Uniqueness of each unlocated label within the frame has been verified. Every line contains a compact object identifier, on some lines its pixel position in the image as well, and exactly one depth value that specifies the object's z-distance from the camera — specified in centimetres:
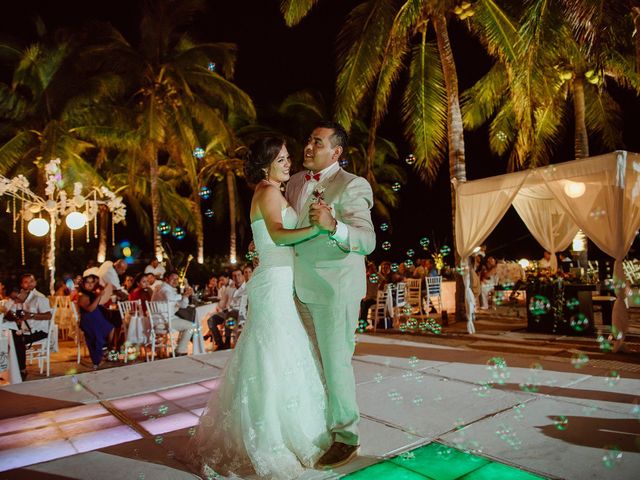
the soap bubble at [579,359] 537
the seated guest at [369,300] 1005
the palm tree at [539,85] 724
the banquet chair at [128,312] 746
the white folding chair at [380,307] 972
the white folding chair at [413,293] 1120
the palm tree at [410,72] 953
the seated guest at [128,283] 1013
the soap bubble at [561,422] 323
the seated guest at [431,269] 1177
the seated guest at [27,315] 652
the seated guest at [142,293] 808
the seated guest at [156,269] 1183
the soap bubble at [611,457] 265
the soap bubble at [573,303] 827
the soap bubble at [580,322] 815
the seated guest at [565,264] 1329
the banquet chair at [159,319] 721
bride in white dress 261
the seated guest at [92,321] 692
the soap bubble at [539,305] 858
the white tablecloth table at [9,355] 569
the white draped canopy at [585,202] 651
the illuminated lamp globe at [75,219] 1031
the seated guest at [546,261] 1207
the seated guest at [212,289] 1193
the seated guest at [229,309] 795
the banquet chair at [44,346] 670
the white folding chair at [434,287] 1106
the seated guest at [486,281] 1301
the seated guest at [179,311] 741
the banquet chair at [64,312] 1005
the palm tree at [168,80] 1546
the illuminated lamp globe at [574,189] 711
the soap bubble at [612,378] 437
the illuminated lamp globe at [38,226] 998
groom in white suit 268
